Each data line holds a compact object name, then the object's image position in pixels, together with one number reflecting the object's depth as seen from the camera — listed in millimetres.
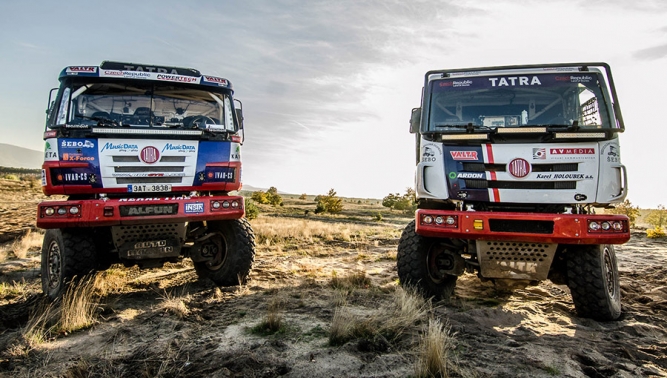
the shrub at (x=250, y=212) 22261
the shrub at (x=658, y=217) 20855
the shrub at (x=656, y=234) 13995
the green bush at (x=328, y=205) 35219
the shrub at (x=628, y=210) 22688
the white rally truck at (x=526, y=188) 5004
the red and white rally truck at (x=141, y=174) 5801
